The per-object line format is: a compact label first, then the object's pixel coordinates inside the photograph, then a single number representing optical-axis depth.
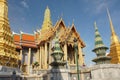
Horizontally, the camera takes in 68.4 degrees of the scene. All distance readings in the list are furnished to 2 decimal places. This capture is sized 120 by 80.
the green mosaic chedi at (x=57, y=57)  8.89
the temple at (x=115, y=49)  19.45
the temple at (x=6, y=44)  12.37
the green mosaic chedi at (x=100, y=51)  8.97
